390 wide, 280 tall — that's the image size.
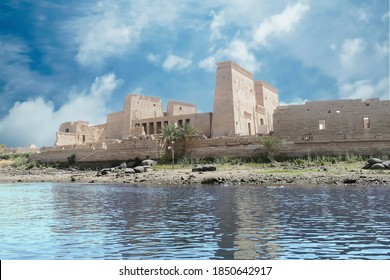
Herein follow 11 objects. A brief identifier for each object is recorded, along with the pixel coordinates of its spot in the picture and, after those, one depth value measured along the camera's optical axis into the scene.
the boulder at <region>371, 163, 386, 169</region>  21.62
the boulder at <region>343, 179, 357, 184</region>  18.69
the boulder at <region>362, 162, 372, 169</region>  22.31
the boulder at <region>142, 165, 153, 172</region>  28.33
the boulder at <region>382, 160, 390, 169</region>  21.68
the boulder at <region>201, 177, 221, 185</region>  20.64
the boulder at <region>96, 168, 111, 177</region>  28.58
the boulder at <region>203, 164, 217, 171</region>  25.39
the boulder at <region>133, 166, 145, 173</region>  27.87
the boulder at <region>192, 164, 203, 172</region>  25.69
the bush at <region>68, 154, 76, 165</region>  36.62
